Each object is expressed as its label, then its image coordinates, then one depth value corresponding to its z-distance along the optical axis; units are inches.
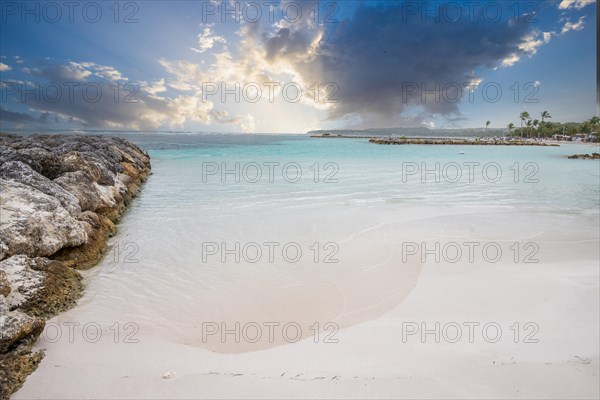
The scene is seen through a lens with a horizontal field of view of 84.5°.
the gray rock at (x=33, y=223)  174.1
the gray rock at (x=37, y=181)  232.8
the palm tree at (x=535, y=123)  4635.8
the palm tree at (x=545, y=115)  4613.7
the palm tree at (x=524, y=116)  4650.6
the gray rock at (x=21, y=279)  142.1
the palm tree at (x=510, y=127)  5428.2
